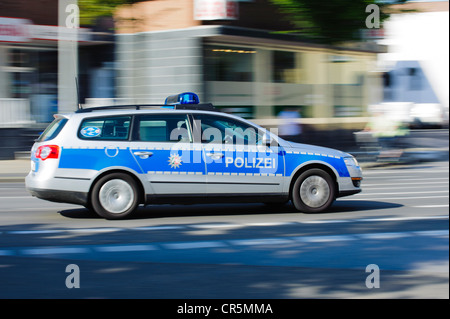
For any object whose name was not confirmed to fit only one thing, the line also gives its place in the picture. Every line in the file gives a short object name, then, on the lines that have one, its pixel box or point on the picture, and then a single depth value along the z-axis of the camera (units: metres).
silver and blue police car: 9.15
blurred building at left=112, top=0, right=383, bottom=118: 22.39
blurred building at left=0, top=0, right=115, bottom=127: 21.30
